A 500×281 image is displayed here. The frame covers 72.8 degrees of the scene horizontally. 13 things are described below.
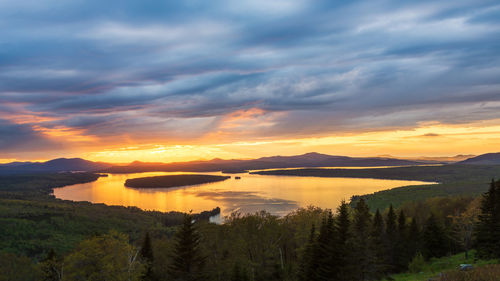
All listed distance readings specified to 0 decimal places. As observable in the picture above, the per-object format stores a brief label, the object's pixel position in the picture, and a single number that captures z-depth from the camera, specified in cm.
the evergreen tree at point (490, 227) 3647
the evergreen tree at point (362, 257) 3488
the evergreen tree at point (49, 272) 4129
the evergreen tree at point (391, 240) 4888
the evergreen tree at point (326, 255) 3294
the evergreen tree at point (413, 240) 5014
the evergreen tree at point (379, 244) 3681
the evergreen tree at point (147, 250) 5156
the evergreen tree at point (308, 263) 3484
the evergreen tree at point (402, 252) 4916
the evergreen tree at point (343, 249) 3299
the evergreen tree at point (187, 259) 3641
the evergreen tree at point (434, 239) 5356
